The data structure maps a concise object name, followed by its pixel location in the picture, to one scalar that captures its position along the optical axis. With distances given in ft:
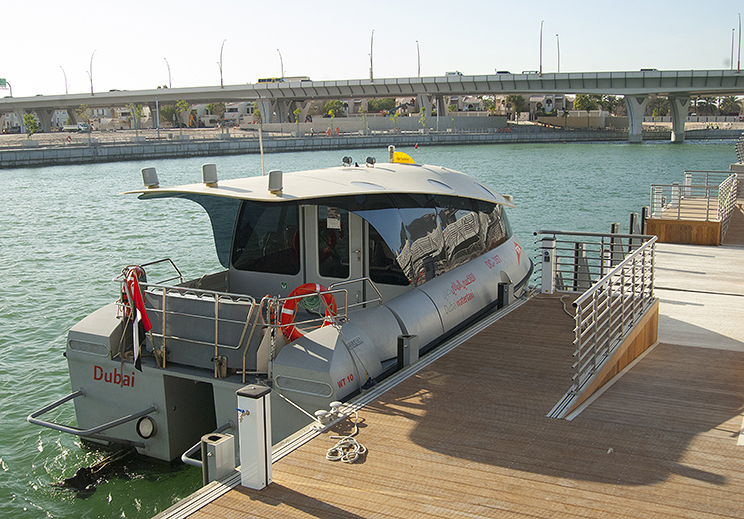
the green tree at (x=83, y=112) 419.74
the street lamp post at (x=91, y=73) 397.58
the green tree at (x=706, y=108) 631.97
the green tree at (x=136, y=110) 428.97
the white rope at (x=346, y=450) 18.89
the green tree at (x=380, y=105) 612.70
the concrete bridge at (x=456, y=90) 275.59
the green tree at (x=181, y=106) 506.48
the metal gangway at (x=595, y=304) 22.98
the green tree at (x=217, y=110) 644.69
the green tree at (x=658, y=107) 605.31
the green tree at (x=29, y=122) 406.46
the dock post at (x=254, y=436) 16.69
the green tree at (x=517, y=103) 549.54
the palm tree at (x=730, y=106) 634.43
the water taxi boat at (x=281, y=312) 23.44
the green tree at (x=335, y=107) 555.28
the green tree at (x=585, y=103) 536.83
